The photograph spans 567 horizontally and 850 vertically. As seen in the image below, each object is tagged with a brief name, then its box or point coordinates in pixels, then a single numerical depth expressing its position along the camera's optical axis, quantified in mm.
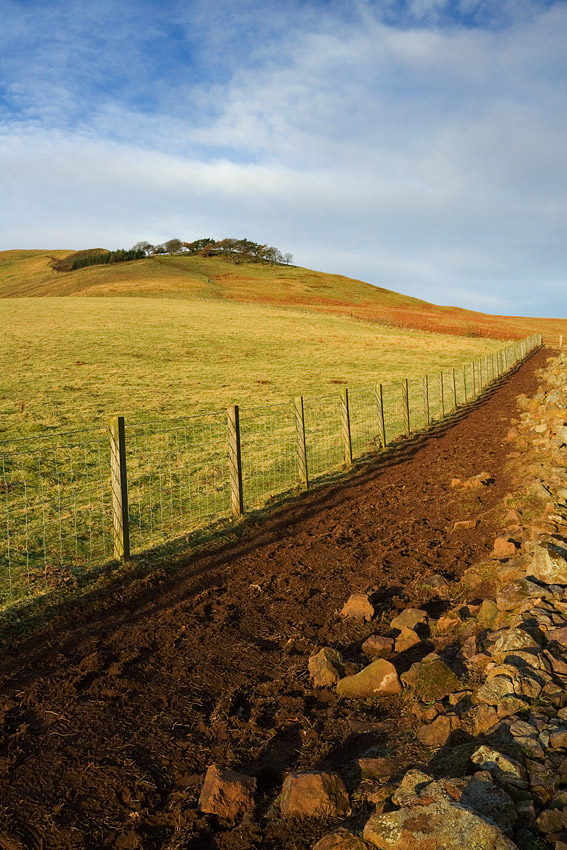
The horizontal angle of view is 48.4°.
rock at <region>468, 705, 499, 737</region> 4164
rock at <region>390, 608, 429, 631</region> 6160
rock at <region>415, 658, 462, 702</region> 4805
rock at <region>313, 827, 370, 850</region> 3193
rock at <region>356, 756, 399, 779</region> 3957
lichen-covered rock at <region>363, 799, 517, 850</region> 2910
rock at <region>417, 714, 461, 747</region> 4238
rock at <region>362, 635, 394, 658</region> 5750
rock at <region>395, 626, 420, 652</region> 5797
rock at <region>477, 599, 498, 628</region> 5930
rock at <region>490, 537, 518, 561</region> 7672
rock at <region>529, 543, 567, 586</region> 6320
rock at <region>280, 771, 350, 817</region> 3662
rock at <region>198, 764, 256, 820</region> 3699
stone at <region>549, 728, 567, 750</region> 3699
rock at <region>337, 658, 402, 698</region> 5066
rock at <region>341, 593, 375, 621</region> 6609
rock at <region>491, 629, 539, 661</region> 4945
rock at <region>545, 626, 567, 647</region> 5014
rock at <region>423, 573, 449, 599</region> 7051
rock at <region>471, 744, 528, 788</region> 3434
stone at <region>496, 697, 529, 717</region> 4211
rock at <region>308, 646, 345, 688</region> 5262
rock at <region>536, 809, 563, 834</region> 3074
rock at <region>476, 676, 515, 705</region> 4375
